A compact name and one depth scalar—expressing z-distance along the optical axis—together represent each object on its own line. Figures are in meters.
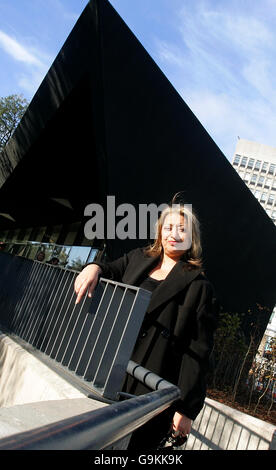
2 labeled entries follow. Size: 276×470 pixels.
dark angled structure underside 7.00
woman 1.94
